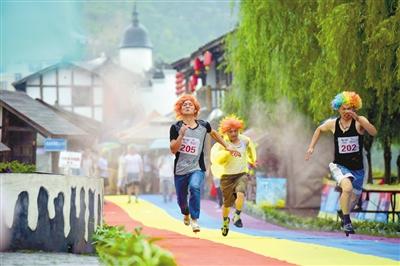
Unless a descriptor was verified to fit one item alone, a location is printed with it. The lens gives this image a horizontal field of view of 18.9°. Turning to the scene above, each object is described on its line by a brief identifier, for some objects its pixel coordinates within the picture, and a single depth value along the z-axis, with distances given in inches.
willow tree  818.2
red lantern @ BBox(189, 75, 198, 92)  2300.7
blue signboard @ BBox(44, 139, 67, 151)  1547.6
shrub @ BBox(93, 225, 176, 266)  339.3
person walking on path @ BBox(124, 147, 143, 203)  1583.4
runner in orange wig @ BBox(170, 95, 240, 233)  625.3
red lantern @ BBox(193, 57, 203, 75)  2150.8
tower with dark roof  4303.6
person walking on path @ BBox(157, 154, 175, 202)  1653.5
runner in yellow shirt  757.9
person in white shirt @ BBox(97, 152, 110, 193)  1873.8
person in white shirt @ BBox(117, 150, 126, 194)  1637.1
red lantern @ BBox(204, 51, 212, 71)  2022.6
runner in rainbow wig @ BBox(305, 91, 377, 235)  645.9
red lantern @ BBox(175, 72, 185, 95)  2486.8
